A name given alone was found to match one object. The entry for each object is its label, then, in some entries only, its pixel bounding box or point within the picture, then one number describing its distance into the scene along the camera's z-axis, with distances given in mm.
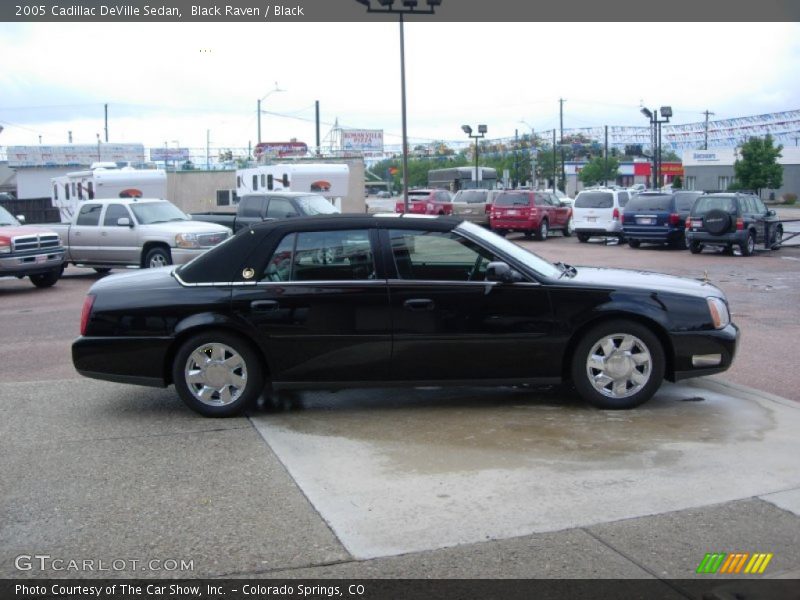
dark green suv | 23578
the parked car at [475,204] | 36000
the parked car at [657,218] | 26328
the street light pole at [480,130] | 49062
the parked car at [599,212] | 29047
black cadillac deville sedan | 6992
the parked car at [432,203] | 37219
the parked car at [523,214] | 30750
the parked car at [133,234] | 18516
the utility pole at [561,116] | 85612
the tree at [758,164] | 60844
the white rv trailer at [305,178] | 32375
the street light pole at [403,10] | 23703
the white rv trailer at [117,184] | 31969
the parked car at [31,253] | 16969
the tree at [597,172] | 91244
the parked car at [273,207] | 22203
